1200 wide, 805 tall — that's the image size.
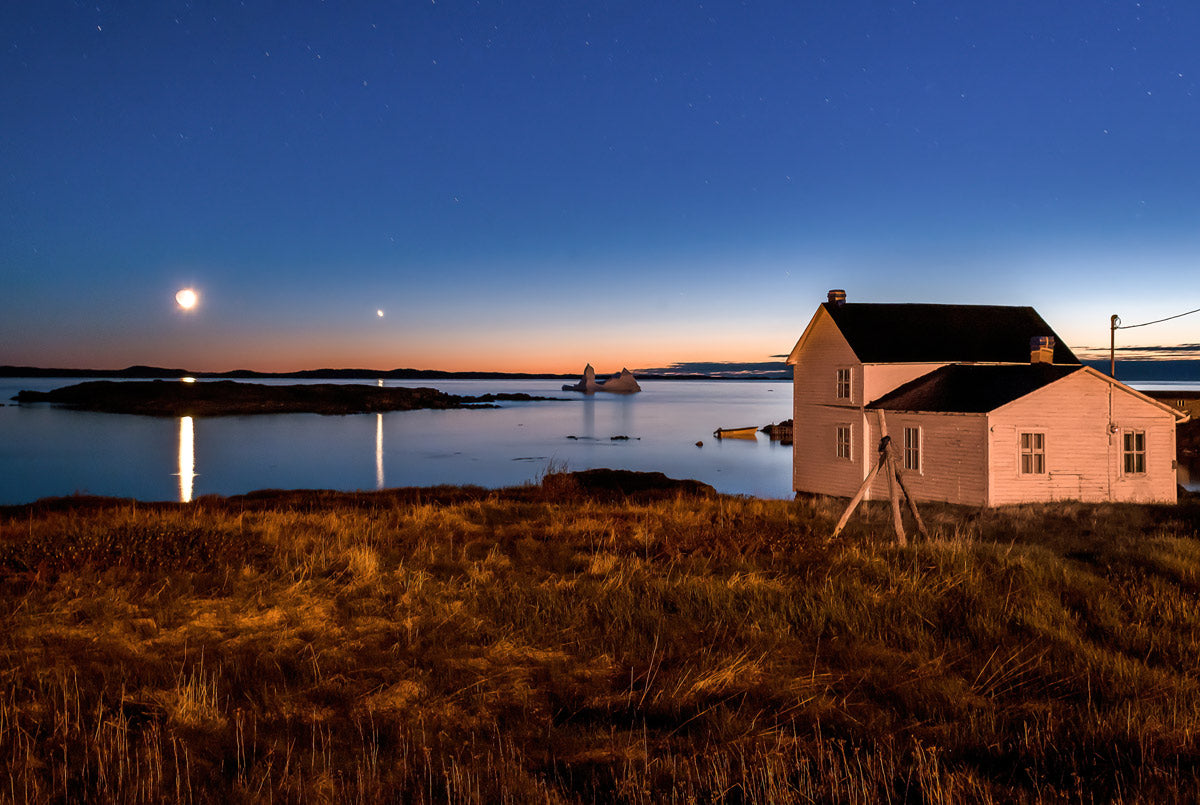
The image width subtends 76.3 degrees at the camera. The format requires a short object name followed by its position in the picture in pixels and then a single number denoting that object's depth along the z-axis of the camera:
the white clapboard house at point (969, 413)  23.09
